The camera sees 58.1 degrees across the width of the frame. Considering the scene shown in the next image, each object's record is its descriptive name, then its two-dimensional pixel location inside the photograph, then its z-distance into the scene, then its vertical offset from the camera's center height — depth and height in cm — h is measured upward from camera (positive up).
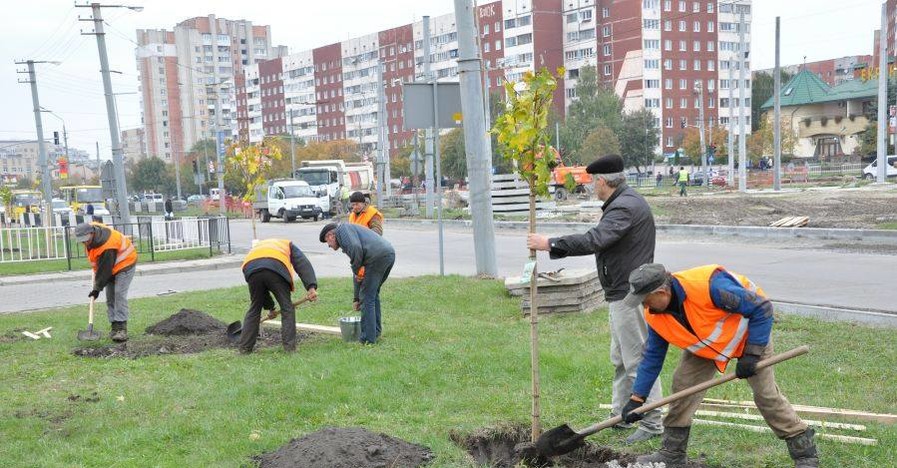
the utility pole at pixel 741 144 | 3720 +20
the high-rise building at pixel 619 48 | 9450 +1323
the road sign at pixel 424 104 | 1318 +97
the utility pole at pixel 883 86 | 3619 +252
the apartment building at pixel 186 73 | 12800 +1621
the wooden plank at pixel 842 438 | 490 -181
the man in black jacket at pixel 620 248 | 518 -60
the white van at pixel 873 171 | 4780 -174
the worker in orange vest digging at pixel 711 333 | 433 -102
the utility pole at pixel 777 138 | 3778 +40
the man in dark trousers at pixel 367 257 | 844 -97
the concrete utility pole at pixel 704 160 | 4862 -60
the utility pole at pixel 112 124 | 2212 +147
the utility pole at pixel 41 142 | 3547 +171
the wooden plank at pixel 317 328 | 942 -189
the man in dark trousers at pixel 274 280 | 834 -114
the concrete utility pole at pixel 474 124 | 1329 +60
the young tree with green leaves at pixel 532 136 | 521 +14
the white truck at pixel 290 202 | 3775 -156
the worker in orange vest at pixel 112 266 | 952 -107
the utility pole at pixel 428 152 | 3103 +41
